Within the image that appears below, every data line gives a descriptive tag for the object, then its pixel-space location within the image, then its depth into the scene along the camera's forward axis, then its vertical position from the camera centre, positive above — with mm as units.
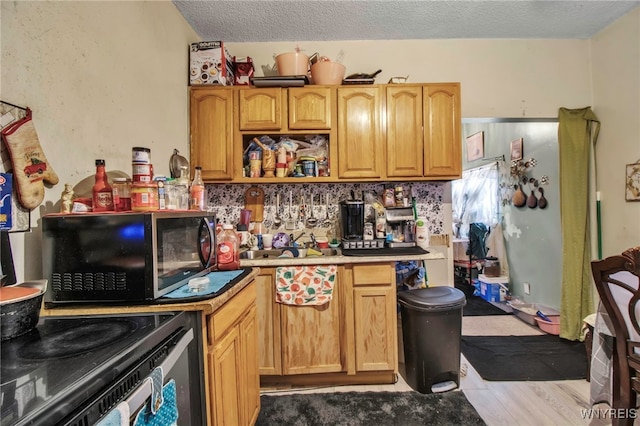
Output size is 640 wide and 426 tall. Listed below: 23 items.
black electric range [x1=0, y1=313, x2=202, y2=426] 533 -346
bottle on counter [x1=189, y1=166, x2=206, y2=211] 1703 +112
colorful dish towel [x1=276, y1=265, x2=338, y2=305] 2076 -532
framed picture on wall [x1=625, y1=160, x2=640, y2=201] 2312 +186
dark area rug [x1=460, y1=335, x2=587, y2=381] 2180 -1246
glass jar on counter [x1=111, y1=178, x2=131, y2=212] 1237 +87
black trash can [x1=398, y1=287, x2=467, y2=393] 1997 -901
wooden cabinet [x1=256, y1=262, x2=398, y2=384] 2096 -868
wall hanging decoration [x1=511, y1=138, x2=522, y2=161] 3420 +703
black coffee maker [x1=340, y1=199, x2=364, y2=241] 2361 -76
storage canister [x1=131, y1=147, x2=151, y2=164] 1229 +252
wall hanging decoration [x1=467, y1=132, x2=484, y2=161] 4273 +956
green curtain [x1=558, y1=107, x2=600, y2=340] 2607 -69
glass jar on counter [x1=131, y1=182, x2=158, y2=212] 1188 +74
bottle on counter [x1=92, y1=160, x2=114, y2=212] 1216 +95
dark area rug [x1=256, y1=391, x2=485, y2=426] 1775 -1292
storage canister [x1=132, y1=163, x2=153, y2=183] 1218 +177
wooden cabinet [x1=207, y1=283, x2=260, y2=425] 1163 -684
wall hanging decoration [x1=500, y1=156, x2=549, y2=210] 3168 +256
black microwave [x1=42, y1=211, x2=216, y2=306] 1086 -159
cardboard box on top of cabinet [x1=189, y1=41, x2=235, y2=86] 2324 +1212
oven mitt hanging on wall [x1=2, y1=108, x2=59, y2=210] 1027 +210
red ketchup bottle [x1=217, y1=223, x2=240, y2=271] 1669 -217
